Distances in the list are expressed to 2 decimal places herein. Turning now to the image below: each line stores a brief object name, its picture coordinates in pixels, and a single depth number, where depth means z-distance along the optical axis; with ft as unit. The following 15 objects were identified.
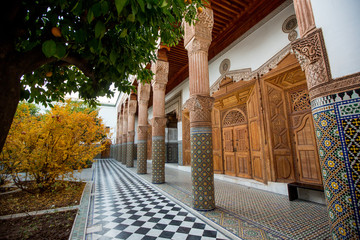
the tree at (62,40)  3.10
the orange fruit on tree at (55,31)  3.45
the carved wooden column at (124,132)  36.47
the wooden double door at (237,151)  15.88
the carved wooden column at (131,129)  29.30
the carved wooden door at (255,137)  14.16
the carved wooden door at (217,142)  18.65
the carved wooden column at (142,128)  21.49
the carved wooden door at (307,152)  11.21
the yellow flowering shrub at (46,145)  10.74
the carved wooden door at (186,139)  24.67
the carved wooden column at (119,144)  43.20
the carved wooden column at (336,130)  4.58
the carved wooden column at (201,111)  9.53
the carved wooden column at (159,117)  16.76
